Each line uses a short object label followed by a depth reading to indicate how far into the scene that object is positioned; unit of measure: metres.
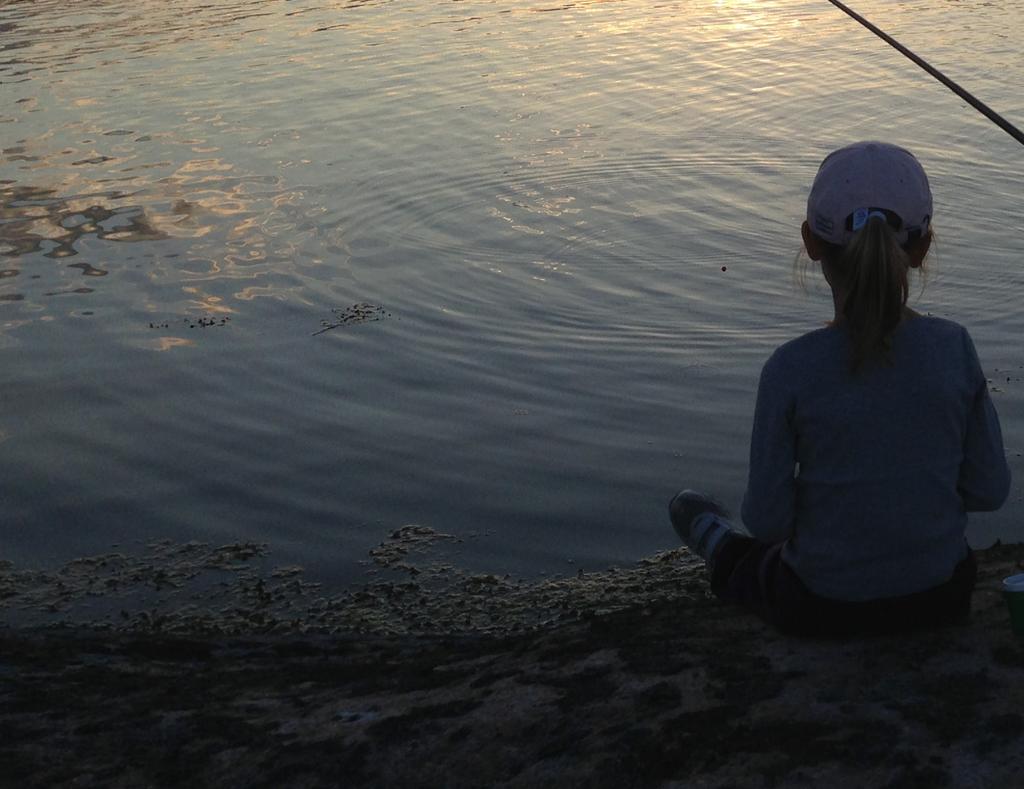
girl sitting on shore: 2.79
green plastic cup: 2.87
